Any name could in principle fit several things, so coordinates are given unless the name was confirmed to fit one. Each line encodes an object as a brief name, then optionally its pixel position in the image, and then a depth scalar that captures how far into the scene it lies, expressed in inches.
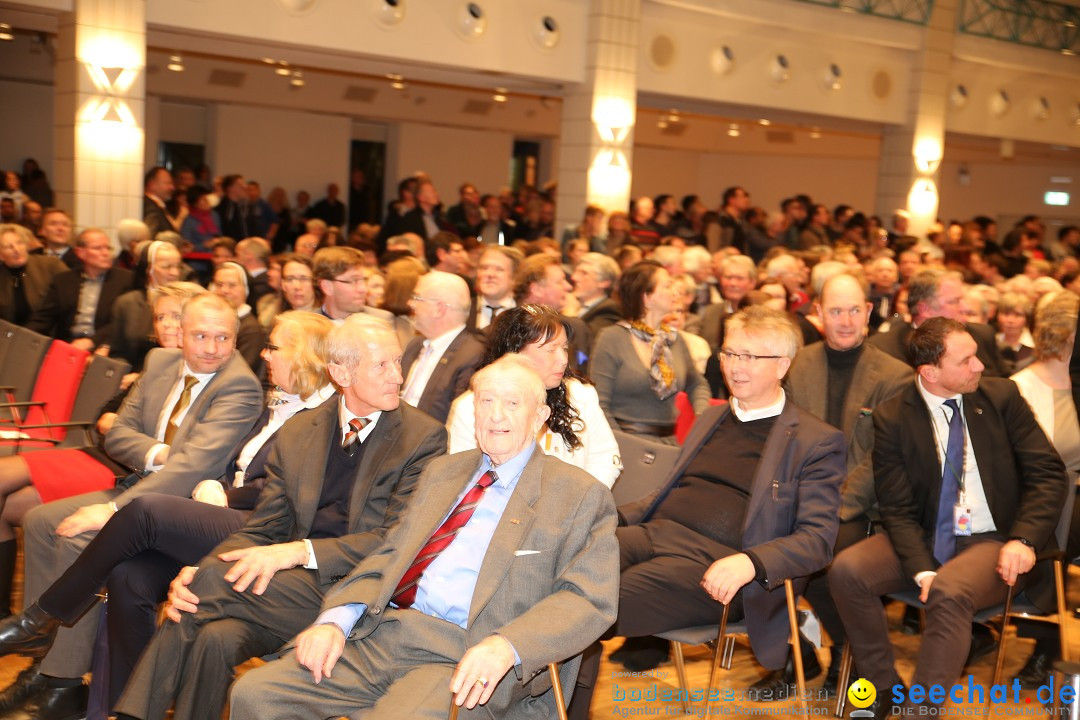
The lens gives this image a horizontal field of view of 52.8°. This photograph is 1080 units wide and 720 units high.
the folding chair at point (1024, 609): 149.3
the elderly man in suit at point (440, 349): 186.2
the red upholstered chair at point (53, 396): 207.0
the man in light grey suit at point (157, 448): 149.8
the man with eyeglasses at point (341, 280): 228.4
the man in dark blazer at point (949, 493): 148.5
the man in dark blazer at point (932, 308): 202.5
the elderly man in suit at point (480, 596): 108.0
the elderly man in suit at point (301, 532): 123.3
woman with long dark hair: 149.7
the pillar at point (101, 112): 355.9
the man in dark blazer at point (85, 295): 280.8
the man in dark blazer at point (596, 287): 251.8
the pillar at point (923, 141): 595.5
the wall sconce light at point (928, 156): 606.2
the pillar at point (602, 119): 475.2
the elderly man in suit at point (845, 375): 177.0
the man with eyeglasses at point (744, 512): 137.0
